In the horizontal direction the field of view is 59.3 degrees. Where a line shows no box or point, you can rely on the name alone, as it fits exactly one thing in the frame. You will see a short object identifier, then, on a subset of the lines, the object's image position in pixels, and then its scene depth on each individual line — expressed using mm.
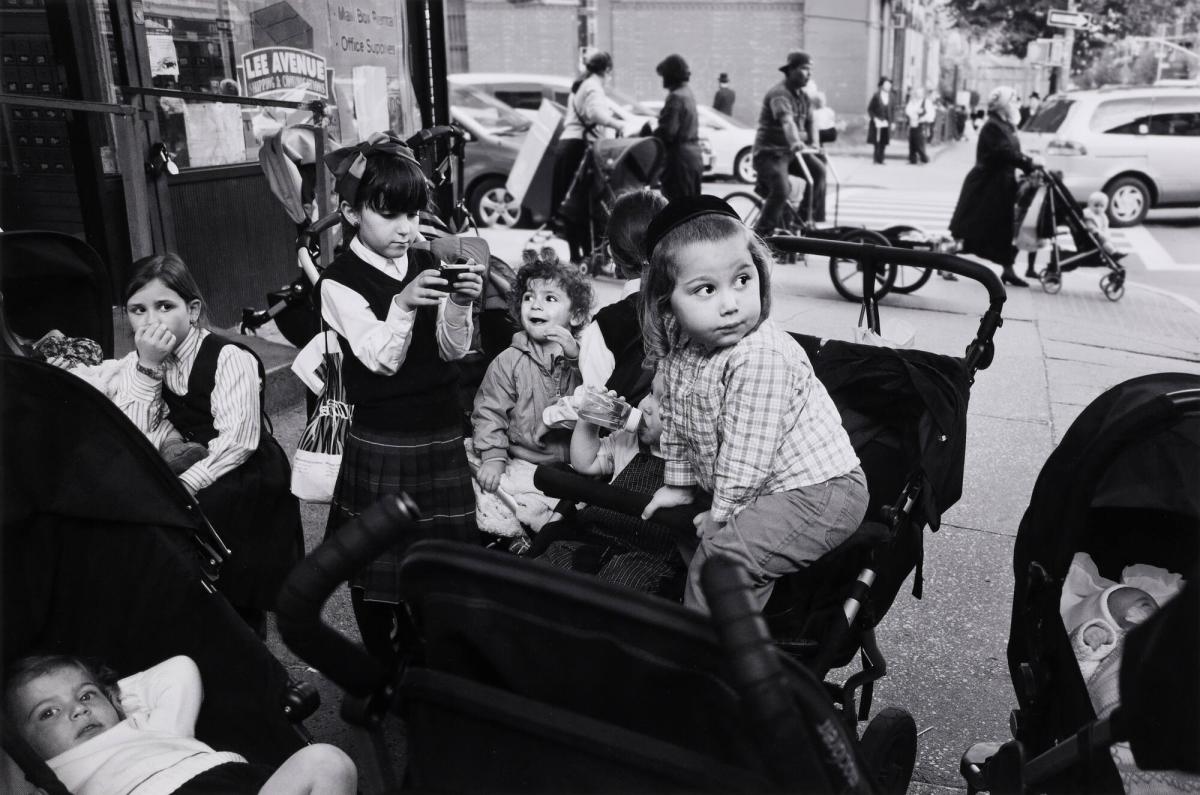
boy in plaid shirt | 2156
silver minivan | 13422
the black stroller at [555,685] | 1311
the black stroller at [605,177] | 9406
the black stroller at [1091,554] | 1942
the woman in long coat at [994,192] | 9516
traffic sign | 20859
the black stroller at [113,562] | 2172
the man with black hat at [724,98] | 20250
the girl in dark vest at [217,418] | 2869
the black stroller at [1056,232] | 9383
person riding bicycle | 10305
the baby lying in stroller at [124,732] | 2115
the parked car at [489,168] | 12453
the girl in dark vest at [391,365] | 2746
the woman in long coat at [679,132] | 10242
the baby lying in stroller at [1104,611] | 2184
